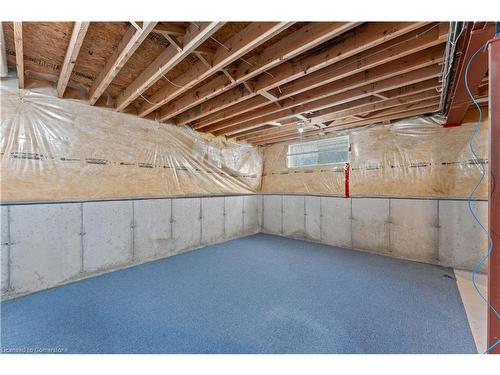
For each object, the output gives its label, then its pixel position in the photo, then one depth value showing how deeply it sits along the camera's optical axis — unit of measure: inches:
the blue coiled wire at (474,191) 110.0
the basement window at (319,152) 171.3
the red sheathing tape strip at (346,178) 157.6
